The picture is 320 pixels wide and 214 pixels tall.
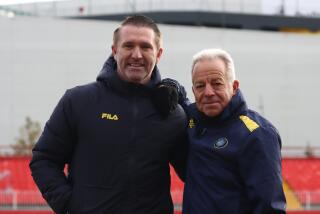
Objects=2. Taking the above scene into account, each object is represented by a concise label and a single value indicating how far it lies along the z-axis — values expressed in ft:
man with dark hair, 10.38
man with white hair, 9.34
